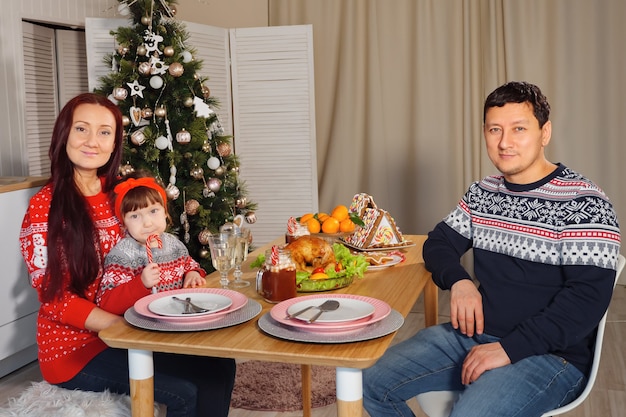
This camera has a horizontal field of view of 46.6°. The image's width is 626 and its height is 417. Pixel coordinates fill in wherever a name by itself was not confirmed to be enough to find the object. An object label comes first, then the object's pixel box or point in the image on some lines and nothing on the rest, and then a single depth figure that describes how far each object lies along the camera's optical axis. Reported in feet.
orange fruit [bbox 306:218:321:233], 8.21
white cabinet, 9.78
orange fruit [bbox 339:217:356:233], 8.28
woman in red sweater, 6.02
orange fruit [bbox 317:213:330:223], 8.32
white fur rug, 5.48
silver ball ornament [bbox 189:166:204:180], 11.32
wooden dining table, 4.49
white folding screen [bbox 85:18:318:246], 15.38
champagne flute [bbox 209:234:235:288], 5.97
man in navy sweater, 5.42
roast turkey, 6.15
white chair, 5.70
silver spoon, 5.06
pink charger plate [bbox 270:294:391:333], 4.81
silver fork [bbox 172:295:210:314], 5.21
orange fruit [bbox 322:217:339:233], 8.22
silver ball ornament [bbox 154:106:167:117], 10.99
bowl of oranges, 8.21
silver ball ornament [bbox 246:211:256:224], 12.15
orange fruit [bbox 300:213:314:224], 8.25
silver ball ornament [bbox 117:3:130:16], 11.07
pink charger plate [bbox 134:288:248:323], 5.08
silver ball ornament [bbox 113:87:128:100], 10.77
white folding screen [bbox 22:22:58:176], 12.69
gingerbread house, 7.41
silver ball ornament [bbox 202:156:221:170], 11.49
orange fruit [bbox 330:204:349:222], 8.31
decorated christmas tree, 11.00
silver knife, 4.98
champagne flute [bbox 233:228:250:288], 6.10
